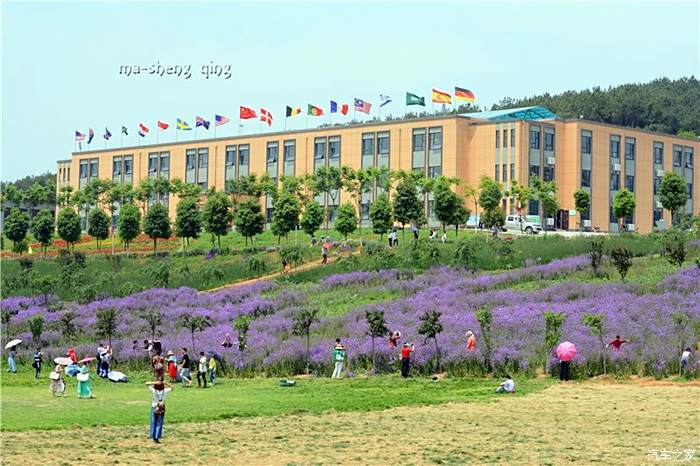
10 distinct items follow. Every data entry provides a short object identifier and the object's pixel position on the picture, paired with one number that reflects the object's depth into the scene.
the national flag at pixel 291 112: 118.44
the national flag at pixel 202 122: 123.62
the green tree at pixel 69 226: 104.00
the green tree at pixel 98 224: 103.50
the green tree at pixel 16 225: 108.69
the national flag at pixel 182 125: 126.06
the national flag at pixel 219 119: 122.62
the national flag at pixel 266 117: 119.88
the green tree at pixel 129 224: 98.81
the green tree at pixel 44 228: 105.50
